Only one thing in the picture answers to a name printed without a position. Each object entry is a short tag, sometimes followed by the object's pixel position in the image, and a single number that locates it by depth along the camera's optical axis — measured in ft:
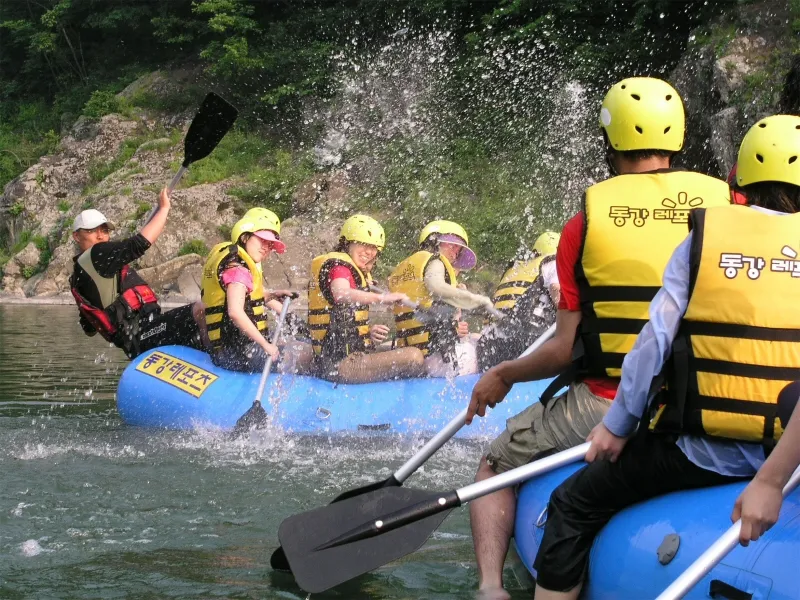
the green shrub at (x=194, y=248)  150.00
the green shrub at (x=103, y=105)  199.32
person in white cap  48.21
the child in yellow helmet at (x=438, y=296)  47.29
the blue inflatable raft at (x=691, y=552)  15.56
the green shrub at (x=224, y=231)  155.12
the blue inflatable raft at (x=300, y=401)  45.37
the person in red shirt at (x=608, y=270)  20.79
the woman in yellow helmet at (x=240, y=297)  47.57
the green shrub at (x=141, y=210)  161.48
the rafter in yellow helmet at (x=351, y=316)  46.98
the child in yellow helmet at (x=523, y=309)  46.14
